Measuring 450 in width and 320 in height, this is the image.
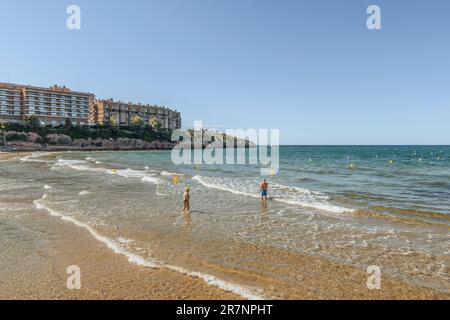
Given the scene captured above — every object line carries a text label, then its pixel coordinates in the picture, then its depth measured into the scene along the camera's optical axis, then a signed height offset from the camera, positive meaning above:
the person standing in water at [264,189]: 19.58 -2.49
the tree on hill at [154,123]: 164.48 +15.78
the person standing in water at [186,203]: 16.31 -2.83
